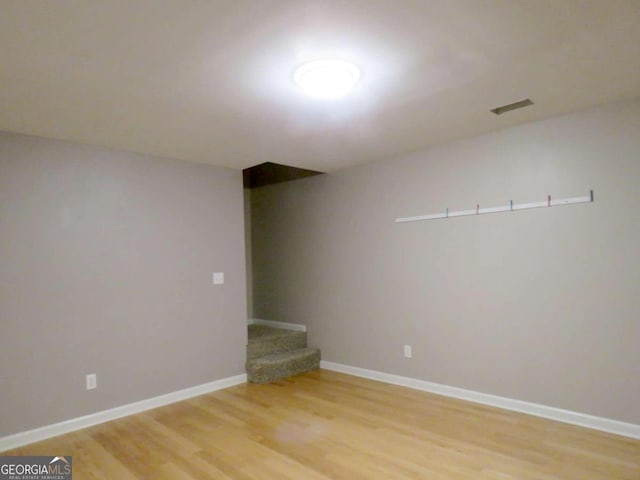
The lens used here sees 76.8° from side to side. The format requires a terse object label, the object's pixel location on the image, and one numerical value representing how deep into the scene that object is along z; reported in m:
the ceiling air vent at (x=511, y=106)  2.79
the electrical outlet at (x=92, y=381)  3.26
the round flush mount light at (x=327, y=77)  2.14
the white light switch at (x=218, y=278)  4.18
